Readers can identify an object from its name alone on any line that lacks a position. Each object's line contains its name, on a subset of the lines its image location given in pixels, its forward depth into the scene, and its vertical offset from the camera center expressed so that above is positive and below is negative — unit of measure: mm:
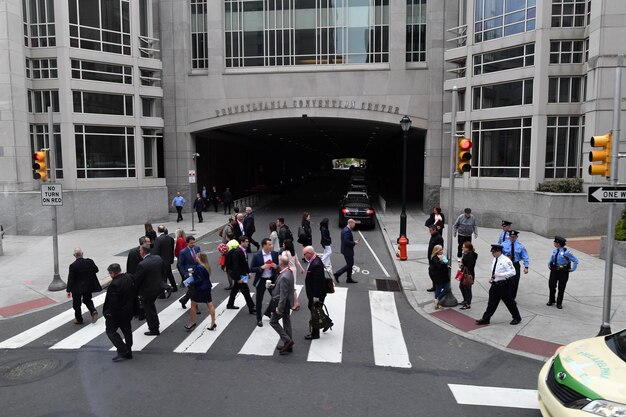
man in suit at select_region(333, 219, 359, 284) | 13477 -2388
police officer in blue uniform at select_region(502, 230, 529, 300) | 10896 -2002
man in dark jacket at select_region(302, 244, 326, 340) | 8875 -2089
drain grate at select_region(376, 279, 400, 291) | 13291 -3375
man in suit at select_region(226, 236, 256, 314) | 10219 -2273
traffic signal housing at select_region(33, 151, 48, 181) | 13320 -15
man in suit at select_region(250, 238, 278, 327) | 9852 -2168
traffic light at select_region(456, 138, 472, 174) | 11359 +172
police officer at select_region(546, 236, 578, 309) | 10426 -2220
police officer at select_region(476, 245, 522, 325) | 9422 -2369
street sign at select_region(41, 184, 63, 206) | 13672 -796
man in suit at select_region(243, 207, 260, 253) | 16447 -2017
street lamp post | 17469 -662
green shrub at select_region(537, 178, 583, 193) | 20719 -1022
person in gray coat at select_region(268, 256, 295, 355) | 8305 -2363
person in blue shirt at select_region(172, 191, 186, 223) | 26625 -2135
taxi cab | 4973 -2366
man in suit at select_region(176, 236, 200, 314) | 11000 -2103
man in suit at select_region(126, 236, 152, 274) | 10539 -2041
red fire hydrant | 16453 -2801
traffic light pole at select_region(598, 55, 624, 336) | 8352 -758
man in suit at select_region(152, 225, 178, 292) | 11805 -2046
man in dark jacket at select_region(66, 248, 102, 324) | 9867 -2334
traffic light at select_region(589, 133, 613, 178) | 8398 +94
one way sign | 8242 -545
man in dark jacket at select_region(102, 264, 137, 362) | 7999 -2384
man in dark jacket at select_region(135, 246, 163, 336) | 8945 -2181
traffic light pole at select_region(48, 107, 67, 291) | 12984 -2688
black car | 23828 -2411
